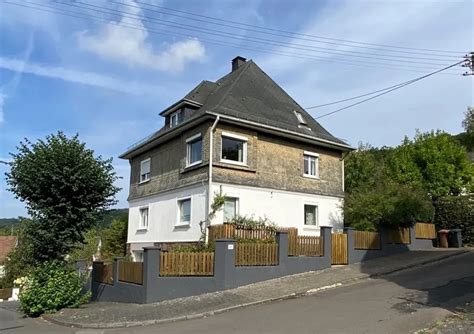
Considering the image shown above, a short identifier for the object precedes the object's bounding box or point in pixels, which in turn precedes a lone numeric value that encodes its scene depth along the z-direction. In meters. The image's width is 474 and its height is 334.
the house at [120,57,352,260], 21.20
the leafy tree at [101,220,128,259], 30.59
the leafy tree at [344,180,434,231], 21.67
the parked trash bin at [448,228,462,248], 25.72
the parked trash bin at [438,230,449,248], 25.73
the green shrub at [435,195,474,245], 26.70
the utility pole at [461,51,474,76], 17.07
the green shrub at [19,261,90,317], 14.86
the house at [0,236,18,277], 54.17
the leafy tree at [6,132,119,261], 15.80
